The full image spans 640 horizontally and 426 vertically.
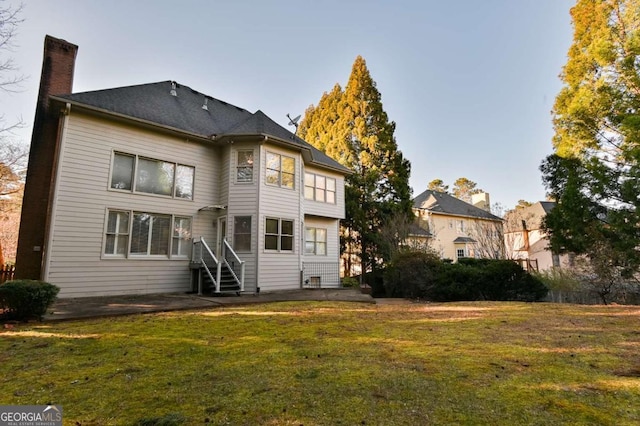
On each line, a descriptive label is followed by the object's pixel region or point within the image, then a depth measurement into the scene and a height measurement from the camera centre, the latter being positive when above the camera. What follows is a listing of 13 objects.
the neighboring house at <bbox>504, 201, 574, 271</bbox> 25.81 +1.99
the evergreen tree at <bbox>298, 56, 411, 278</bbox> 21.12 +6.54
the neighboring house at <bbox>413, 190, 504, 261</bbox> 29.25 +3.85
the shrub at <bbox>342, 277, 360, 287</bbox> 17.58 -1.36
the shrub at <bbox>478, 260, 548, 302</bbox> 12.32 -1.01
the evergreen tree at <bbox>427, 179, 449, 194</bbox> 52.50 +12.33
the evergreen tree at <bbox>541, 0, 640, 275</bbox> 13.09 +5.57
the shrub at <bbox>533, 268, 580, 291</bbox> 12.32 -0.82
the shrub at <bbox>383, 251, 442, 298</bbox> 13.16 -0.64
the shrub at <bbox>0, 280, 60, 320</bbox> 6.23 -0.85
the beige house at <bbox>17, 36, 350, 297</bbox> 10.23 +2.37
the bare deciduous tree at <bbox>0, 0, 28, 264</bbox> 9.11 +5.18
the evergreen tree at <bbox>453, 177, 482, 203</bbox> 55.41 +12.50
